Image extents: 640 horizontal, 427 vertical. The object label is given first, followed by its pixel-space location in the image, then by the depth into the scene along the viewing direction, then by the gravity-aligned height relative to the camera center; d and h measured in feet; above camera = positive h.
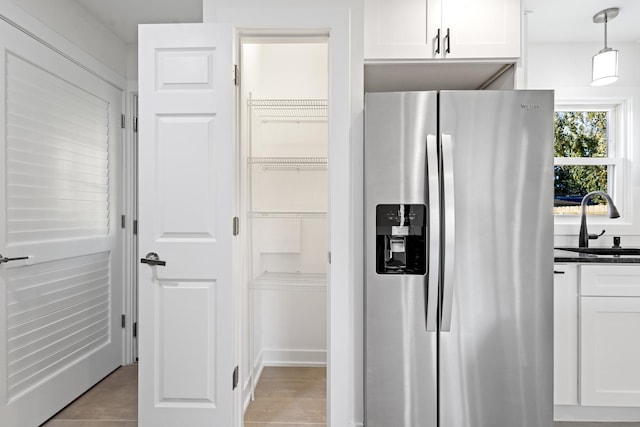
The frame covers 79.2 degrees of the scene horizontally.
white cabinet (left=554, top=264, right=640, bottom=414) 7.01 -2.22
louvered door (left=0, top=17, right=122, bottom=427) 6.41 -0.35
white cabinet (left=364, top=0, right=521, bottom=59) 6.54 +3.13
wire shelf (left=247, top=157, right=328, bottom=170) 8.05 +1.12
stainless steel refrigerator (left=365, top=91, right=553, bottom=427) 5.95 -0.88
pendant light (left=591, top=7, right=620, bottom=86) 8.22 +3.30
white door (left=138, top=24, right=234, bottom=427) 6.12 -0.18
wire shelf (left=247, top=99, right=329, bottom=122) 8.46 +2.38
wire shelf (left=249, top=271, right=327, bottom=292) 8.38 -1.56
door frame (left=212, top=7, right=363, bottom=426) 6.44 +0.27
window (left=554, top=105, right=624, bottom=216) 9.62 +1.52
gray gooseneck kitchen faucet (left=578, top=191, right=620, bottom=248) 8.81 -0.29
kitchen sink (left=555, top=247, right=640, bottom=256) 8.86 -0.86
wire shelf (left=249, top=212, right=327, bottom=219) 8.25 -0.05
